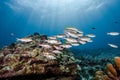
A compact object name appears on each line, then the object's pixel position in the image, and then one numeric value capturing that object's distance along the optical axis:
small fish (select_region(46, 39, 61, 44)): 3.49
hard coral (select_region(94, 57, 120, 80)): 2.70
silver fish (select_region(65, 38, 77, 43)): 3.82
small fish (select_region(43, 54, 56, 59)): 3.01
